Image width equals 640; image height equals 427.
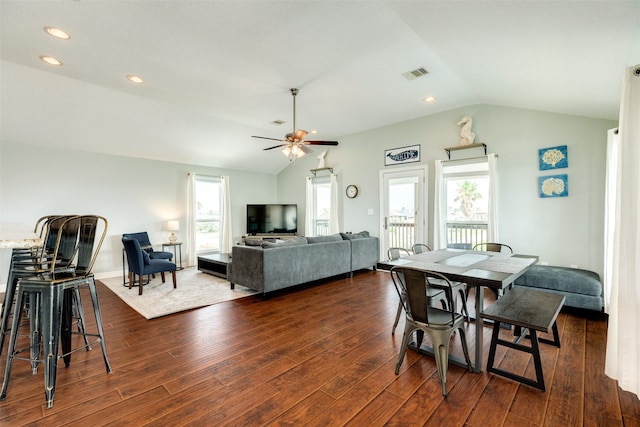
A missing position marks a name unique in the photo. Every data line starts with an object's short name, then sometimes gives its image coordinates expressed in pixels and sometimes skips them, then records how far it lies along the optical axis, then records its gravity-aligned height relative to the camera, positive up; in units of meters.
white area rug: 3.79 -1.30
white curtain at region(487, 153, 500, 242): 4.66 +0.09
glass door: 5.72 -0.01
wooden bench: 2.04 -0.80
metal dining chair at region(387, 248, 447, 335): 2.82 -0.83
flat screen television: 7.74 -0.31
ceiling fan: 4.14 +0.94
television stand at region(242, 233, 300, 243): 7.58 -0.75
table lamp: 6.22 -0.42
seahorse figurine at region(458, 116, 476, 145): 4.99 +1.30
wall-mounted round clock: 6.71 +0.38
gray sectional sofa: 4.15 -0.85
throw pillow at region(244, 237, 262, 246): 4.48 -0.54
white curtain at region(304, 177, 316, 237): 7.70 -0.09
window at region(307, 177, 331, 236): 7.59 +0.04
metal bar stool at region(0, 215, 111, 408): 1.88 -0.64
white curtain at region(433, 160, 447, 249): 5.25 -0.08
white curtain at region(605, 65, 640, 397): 1.79 -0.23
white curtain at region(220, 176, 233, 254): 7.43 -0.24
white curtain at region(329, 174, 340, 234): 7.02 +0.05
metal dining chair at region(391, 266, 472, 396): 2.10 -0.87
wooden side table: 6.16 -0.95
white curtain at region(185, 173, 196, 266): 6.81 -0.29
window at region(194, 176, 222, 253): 7.20 -0.14
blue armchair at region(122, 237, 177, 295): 4.34 -0.87
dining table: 2.22 -0.53
